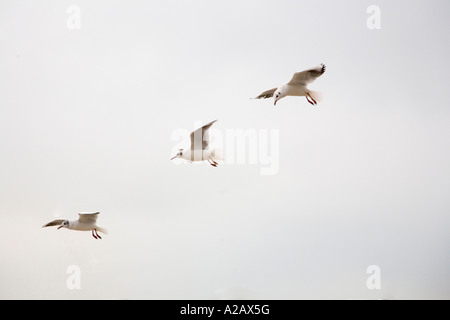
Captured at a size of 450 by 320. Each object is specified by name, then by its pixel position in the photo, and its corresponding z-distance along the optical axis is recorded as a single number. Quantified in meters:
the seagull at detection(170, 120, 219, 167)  10.70
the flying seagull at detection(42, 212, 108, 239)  12.12
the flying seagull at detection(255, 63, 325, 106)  10.31
